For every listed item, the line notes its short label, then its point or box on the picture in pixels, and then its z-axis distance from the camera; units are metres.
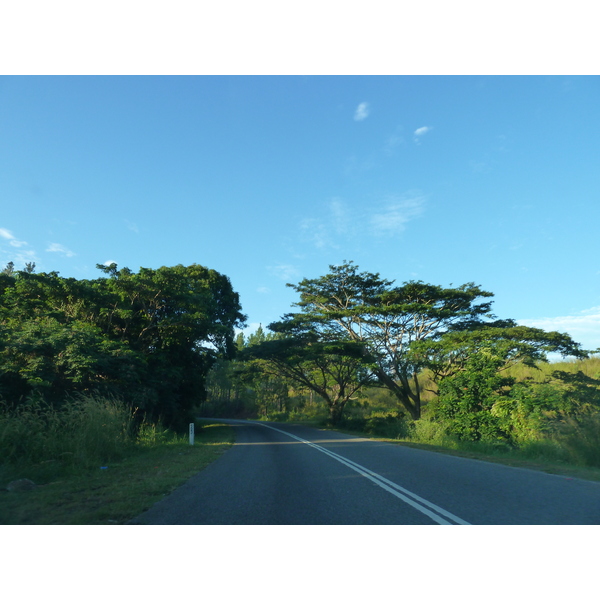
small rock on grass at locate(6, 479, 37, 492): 7.36
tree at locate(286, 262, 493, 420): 28.48
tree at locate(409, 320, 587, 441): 18.47
